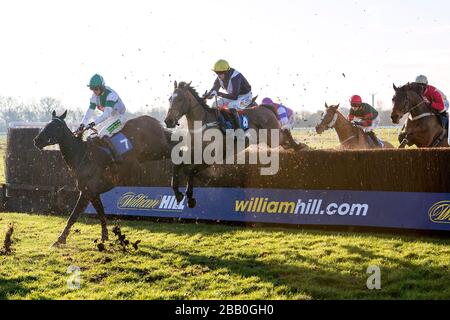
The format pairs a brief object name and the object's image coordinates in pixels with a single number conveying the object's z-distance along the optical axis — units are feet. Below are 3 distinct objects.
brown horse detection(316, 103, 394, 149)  39.38
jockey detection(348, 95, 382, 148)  40.52
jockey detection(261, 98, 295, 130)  40.16
